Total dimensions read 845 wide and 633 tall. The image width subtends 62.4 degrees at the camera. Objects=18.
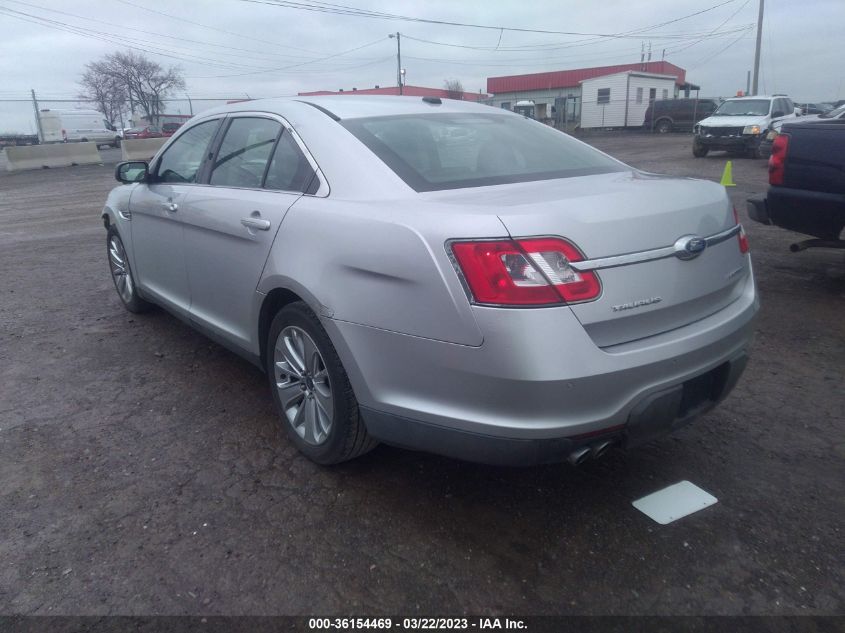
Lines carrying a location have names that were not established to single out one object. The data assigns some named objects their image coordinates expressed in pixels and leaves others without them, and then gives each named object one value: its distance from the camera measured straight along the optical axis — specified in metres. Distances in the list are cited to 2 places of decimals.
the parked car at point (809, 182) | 5.09
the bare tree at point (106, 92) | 59.34
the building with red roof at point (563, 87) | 44.72
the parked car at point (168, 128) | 39.11
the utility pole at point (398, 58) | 45.90
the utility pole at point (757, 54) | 33.53
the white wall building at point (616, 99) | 41.28
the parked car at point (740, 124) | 19.98
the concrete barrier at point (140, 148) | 24.72
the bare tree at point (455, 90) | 51.75
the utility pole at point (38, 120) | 35.56
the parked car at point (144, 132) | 38.81
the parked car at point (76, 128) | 44.06
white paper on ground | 2.82
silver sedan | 2.30
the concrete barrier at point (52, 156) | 25.50
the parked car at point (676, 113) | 34.75
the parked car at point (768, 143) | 15.07
